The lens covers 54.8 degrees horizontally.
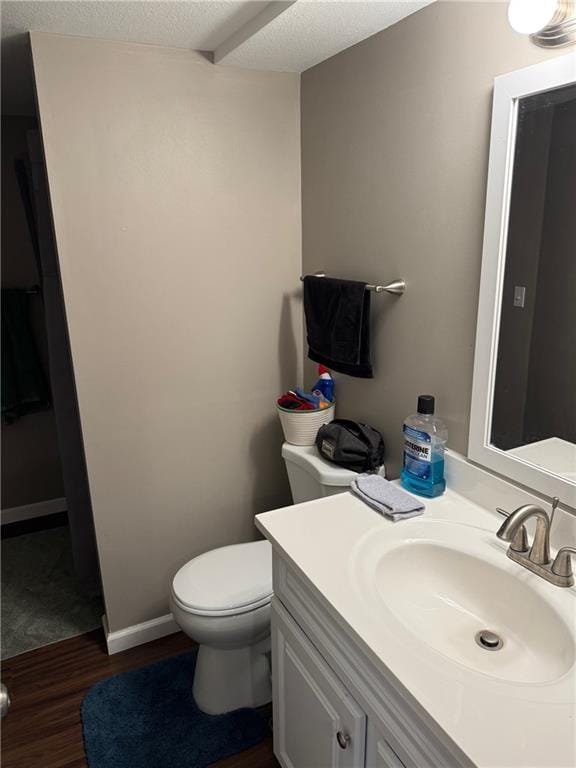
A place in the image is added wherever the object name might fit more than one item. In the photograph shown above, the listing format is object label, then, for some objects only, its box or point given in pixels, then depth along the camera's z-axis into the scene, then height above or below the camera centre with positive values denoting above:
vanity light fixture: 1.02 +0.39
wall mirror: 1.13 -0.11
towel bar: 1.58 -0.14
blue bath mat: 1.66 -1.49
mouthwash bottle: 1.45 -0.55
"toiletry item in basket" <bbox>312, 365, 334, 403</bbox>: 1.94 -0.50
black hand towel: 1.68 -0.27
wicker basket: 1.88 -0.61
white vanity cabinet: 0.93 -0.89
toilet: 1.66 -1.07
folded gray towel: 1.36 -0.65
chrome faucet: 1.08 -0.62
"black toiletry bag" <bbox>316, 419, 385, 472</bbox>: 1.69 -0.62
